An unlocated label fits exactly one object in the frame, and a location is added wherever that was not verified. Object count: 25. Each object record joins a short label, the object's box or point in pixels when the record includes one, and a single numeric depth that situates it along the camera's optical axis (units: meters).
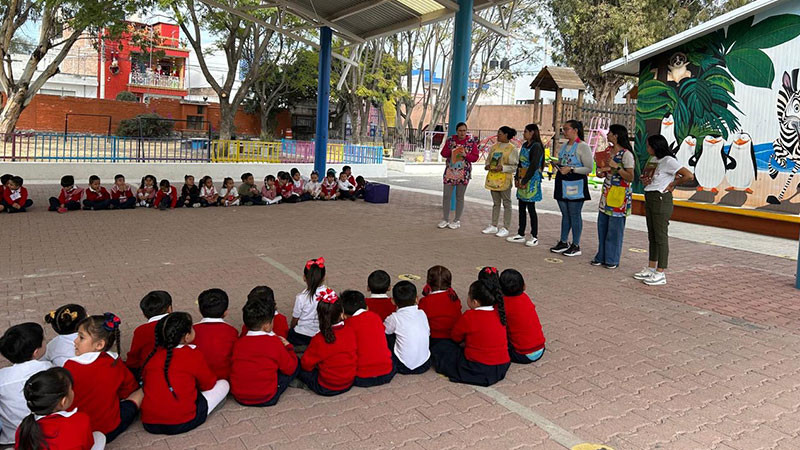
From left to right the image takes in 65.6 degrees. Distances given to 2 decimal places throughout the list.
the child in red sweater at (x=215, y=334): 3.76
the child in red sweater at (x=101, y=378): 3.13
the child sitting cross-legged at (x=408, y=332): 4.23
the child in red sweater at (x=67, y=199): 10.61
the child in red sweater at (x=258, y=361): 3.68
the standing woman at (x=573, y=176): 8.09
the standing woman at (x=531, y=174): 8.71
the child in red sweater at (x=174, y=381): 3.31
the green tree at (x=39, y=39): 18.39
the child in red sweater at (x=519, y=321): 4.47
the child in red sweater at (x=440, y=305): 4.56
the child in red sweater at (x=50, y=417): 2.65
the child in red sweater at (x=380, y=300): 4.59
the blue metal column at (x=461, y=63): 11.97
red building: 39.72
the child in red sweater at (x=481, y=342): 4.14
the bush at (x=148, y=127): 27.80
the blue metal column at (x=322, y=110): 15.17
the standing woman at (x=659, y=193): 6.78
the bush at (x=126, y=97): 37.06
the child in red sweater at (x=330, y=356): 3.85
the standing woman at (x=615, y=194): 7.31
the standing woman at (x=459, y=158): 9.98
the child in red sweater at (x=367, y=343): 3.99
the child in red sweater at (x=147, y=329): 3.87
